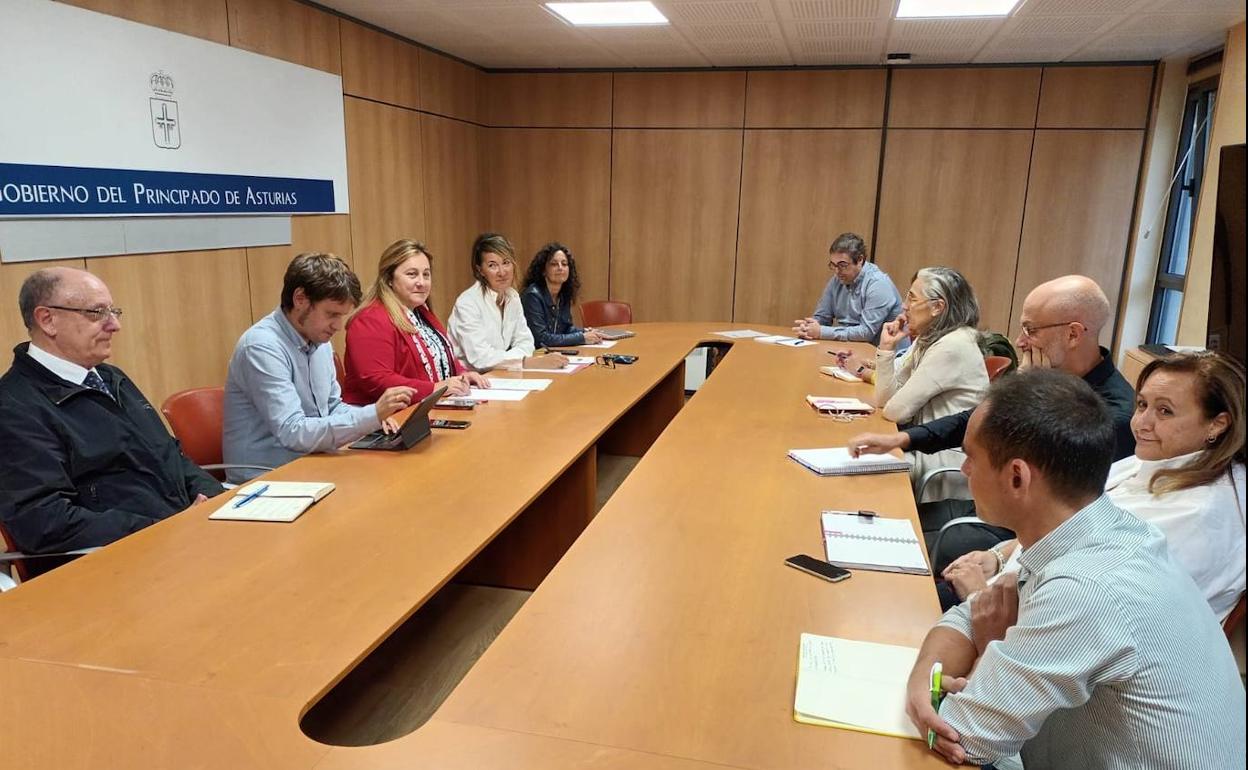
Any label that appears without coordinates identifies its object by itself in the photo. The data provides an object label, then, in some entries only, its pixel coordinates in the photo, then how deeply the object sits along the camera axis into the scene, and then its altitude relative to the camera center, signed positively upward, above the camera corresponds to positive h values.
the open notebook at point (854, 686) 1.28 -0.76
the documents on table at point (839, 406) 3.29 -0.68
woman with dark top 4.82 -0.38
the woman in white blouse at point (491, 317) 4.05 -0.43
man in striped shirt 1.10 -0.54
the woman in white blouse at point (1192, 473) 1.58 -0.47
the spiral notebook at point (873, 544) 1.84 -0.74
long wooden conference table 1.21 -0.75
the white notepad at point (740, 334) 5.27 -0.63
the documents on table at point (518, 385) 3.56 -0.68
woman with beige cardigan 2.89 -0.43
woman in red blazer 3.26 -0.44
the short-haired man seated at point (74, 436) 1.95 -0.56
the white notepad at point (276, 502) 2.00 -0.71
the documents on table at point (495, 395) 3.36 -0.68
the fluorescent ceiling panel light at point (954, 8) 4.29 +1.32
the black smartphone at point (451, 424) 2.88 -0.69
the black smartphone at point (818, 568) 1.77 -0.74
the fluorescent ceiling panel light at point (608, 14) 4.50 +1.32
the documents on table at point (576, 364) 4.00 -0.67
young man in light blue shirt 2.55 -0.51
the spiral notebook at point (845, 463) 2.51 -0.70
